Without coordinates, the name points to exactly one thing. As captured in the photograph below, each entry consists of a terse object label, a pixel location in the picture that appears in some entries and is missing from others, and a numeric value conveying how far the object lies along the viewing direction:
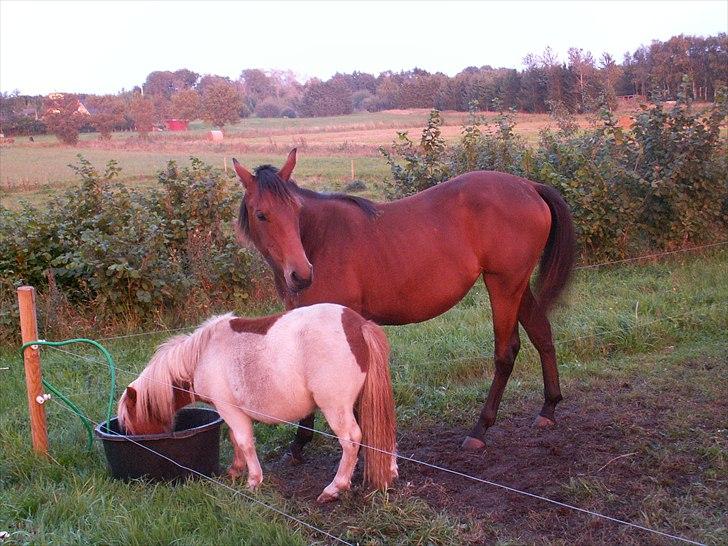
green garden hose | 4.46
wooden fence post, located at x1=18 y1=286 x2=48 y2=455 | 4.51
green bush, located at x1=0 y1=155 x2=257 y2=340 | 7.76
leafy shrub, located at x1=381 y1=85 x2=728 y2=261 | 10.00
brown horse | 4.69
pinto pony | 3.87
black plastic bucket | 4.04
